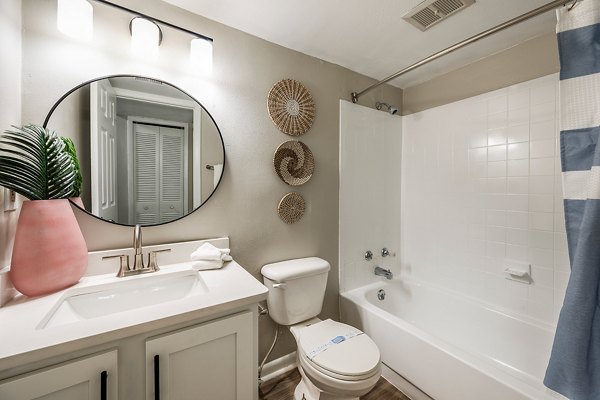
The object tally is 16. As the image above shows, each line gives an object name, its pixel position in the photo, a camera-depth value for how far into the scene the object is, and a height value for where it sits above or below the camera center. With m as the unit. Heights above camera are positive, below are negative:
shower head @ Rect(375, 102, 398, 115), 2.09 +0.80
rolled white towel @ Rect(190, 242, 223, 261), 1.21 -0.28
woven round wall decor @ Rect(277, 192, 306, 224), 1.62 -0.06
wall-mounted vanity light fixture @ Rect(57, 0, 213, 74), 1.02 +0.79
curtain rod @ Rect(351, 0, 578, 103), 0.99 +0.80
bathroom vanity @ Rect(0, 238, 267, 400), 0.64 -0.45
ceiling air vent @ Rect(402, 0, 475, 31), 1.25 +1.02
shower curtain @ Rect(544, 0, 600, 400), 0.88 +0.00
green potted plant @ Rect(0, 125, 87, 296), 0.83 -0.07
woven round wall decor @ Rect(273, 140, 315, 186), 1.60 +0.25
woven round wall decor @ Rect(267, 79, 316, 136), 1.58 +0.62
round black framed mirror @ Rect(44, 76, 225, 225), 1.09 +0.26
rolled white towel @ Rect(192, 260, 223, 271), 1.19 -0.34
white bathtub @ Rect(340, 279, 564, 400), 1.14 -0.88
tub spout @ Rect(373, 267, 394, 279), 2.01 -0.62
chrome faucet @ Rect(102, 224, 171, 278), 1.10 -0.30
